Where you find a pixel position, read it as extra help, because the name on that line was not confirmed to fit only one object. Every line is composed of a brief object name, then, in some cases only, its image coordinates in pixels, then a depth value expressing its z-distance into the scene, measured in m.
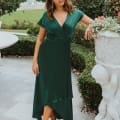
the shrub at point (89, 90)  3.78
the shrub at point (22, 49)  6.88
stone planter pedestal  2.87
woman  3.06
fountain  14.52
